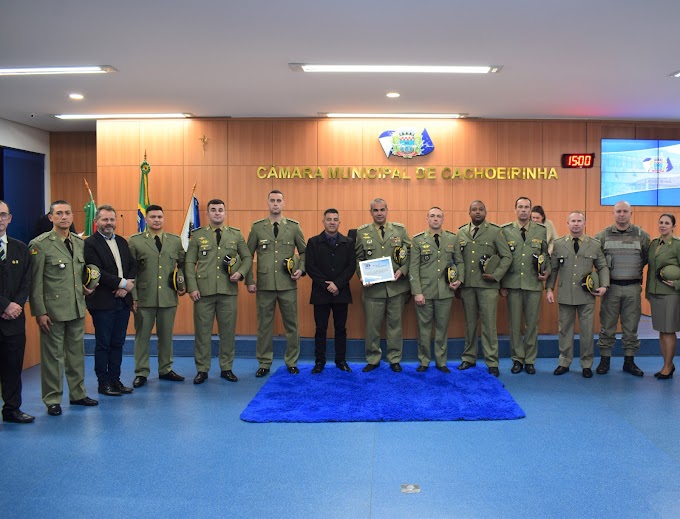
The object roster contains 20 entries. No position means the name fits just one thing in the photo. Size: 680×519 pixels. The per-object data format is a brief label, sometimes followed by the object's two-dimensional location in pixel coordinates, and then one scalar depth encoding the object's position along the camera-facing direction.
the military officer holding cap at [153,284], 6.45
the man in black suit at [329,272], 6.94
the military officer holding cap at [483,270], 6.96
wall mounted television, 9.09
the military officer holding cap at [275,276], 6.91
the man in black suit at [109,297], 5.91
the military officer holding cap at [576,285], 6.83
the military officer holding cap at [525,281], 7.03
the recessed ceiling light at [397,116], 8.76
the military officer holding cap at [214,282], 6.66
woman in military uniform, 6.67
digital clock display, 8.96
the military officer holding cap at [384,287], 7.01
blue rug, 5.35
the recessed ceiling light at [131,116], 8.80
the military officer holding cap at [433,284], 6.99
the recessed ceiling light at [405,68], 6.10
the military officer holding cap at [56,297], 5.23
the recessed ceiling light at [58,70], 6.20
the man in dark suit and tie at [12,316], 4.91
